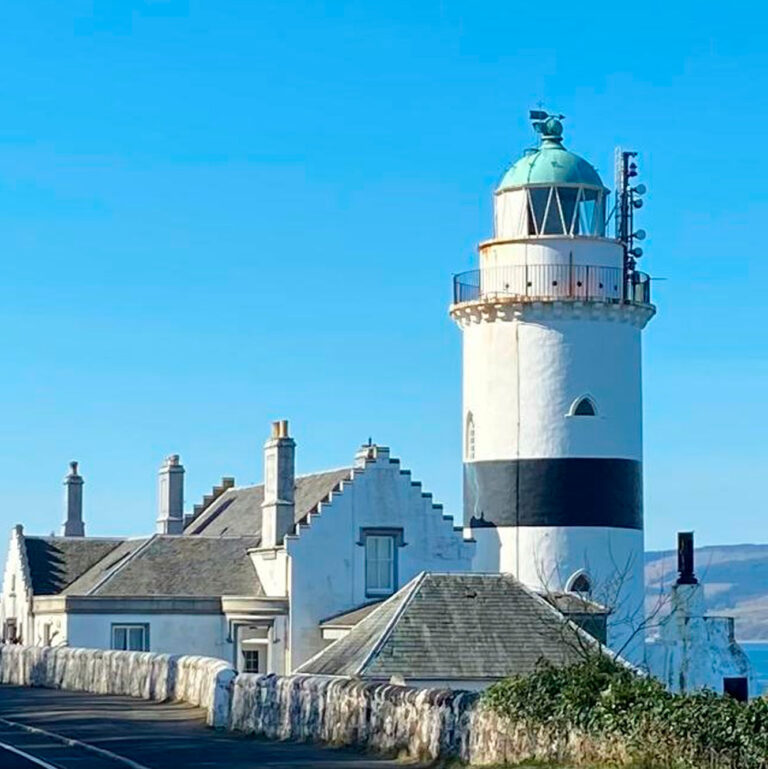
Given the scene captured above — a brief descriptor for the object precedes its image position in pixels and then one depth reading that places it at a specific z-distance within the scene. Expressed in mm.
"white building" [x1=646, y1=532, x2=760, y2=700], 50625
